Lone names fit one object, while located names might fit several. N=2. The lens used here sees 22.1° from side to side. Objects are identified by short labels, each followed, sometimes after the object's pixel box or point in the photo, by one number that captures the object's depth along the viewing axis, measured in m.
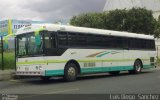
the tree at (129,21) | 47.94
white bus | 19.25
